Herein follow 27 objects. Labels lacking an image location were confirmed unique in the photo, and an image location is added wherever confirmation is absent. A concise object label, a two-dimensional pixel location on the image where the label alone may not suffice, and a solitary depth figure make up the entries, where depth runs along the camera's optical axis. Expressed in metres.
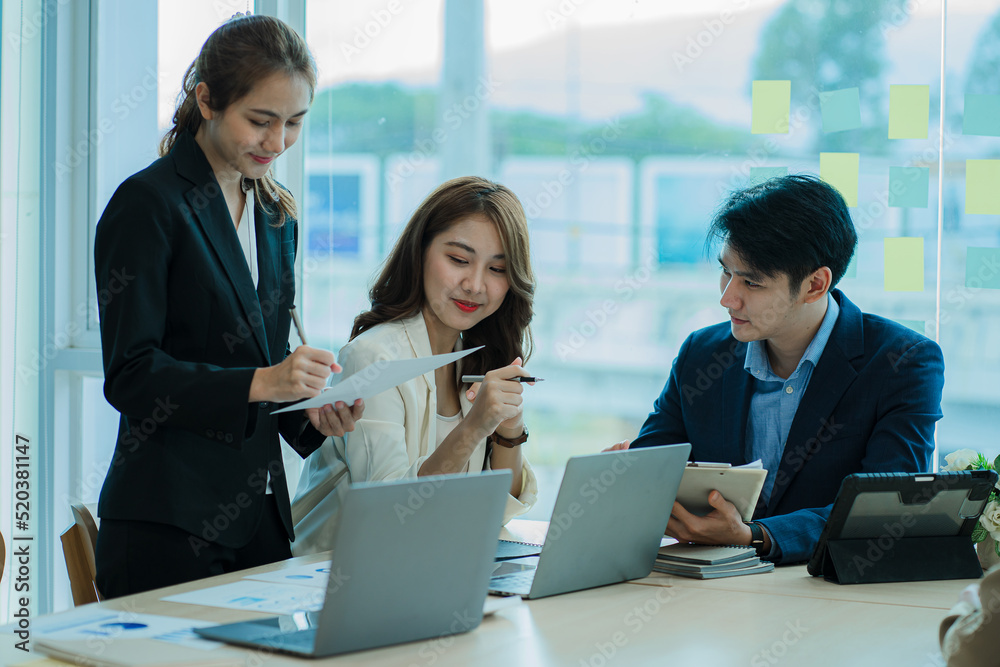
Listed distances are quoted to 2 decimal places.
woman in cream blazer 4.27
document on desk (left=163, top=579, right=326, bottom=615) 3.87
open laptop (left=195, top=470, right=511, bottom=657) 3.32
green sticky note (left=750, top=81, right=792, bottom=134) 4.78
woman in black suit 4.01
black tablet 4.04
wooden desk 3.57
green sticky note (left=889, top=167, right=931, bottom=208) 4.68
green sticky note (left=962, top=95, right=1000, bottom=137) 4.63
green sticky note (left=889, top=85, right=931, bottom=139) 4.68
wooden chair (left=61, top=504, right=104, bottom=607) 4.19
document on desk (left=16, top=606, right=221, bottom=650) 3.58
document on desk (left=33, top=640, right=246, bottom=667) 3.24
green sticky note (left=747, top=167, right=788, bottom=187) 4.79
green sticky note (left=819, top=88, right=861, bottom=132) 4.72
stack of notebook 4.07
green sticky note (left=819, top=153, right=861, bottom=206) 4.73
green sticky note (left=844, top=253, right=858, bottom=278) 4.73
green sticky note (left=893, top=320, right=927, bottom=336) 4.71
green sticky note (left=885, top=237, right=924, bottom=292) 4.69
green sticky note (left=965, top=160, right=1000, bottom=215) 4.64
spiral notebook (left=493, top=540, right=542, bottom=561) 4.15
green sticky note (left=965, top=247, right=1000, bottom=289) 4.65
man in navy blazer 4.28
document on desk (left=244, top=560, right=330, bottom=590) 3.98
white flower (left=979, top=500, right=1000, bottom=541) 4.10
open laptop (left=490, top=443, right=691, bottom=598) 3.93
